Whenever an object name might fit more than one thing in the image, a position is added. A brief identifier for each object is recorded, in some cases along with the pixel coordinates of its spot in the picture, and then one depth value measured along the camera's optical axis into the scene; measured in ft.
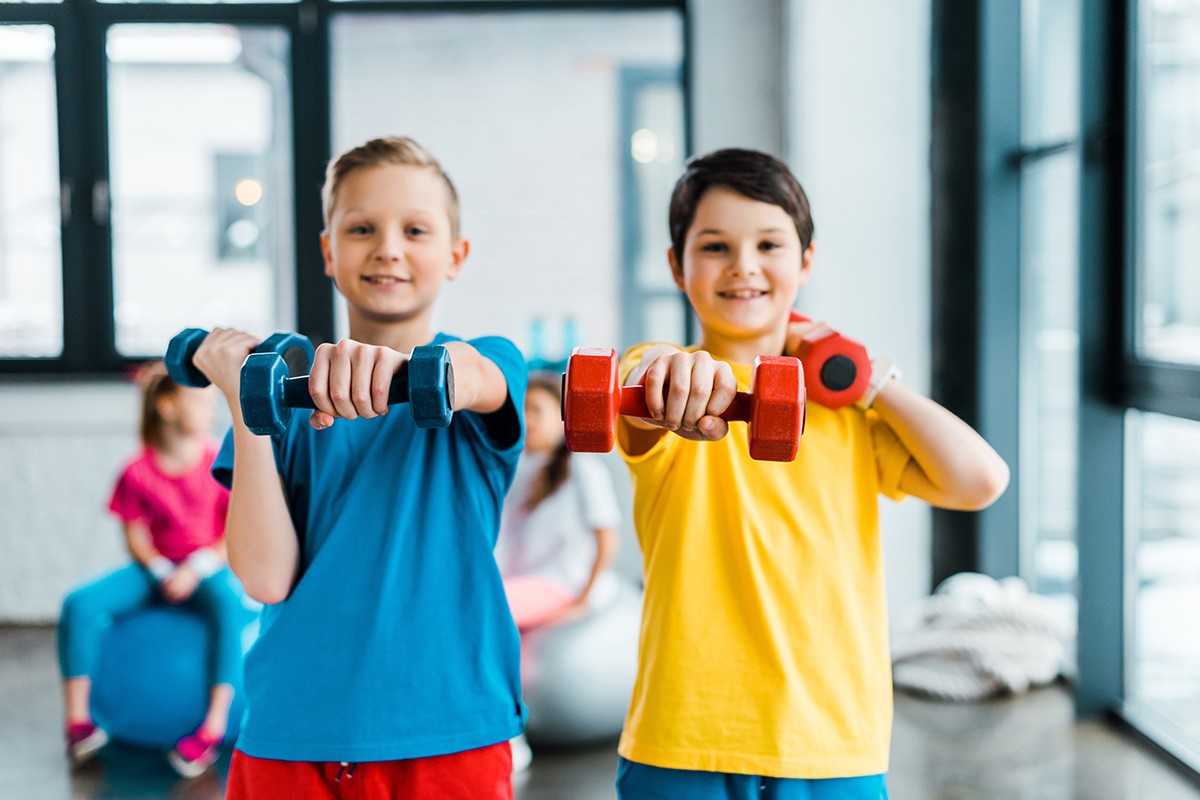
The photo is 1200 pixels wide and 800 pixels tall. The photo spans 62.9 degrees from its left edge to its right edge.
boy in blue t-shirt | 3.35
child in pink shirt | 7.91
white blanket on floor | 9.11
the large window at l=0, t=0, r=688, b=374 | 12.41
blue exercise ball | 7.75
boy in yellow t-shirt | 3.50
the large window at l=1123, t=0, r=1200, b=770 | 7.59
